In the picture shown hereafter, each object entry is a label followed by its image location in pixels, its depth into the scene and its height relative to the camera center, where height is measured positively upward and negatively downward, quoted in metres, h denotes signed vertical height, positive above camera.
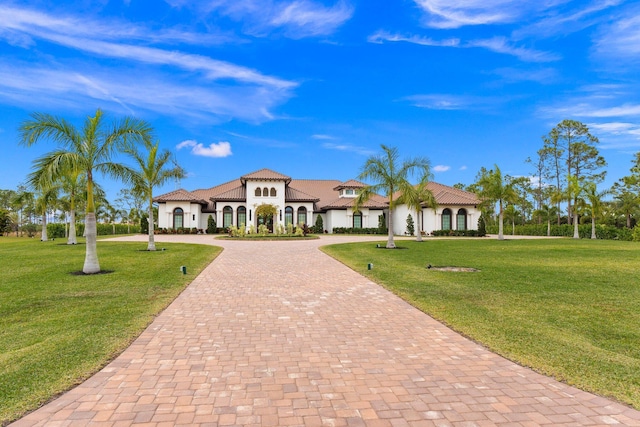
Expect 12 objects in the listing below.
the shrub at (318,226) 40.53 -0.36
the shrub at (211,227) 38.81 -0.31
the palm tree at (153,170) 18.31 +2.98
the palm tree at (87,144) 10.20 +2.54
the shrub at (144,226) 38.42 -0.11
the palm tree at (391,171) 20.69 +3.09
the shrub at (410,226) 38.00 -0.45
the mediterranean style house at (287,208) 38.19 +1.67
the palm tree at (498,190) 30.23 +2.66
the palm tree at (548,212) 40.86 +1.00
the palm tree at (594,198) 31.52 +1.96
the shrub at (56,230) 37.19 -0.41
